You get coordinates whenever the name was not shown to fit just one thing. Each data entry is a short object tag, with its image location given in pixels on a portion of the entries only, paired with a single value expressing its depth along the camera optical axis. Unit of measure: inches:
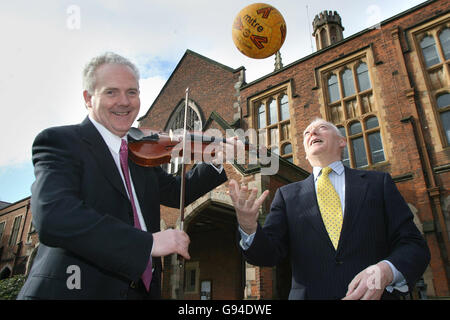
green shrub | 296.6
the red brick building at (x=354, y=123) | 349.4
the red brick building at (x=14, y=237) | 933.8
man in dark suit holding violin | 55.1
